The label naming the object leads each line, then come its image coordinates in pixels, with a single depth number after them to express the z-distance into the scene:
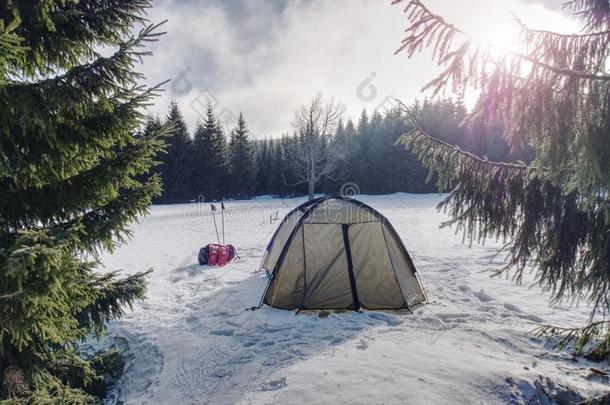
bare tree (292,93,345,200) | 32.41
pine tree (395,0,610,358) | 2.11
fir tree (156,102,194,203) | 37.66
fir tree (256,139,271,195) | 44.72
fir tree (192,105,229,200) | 38.62
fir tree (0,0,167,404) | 2.48
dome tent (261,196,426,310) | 6.22
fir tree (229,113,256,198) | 40.75
